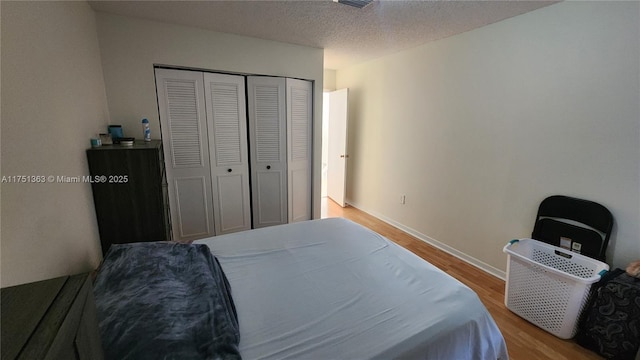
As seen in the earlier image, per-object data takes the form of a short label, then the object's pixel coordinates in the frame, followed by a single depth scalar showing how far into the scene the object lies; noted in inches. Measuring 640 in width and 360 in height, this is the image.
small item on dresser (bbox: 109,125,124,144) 88.8
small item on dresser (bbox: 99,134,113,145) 82.2
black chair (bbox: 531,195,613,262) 73.0
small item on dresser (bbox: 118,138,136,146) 81.7
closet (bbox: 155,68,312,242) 107.2
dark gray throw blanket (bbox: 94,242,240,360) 34.6
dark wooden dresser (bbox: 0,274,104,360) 18.9
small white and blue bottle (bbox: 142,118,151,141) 94.2
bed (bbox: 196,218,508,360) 41.1
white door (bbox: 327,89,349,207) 169.9
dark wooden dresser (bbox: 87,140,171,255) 74.7
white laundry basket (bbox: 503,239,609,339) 68.6
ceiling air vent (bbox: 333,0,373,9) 78.6
